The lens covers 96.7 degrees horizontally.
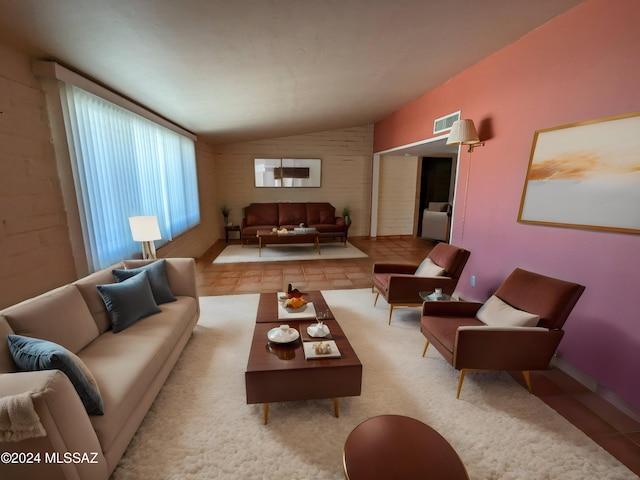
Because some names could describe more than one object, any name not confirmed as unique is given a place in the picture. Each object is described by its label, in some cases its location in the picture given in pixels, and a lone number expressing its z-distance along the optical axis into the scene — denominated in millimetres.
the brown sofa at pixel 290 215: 6902
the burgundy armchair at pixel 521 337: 1986
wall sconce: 3307
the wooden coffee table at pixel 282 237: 5754
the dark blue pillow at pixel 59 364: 1329
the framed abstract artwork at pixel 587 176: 1960
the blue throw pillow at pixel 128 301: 2133
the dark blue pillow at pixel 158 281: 2561
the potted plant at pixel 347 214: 7234
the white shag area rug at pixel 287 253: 5660
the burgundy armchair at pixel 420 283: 3032
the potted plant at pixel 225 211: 7148
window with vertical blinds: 2508
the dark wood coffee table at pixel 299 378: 1742
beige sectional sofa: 1104
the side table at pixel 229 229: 6996
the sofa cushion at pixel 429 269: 3131
